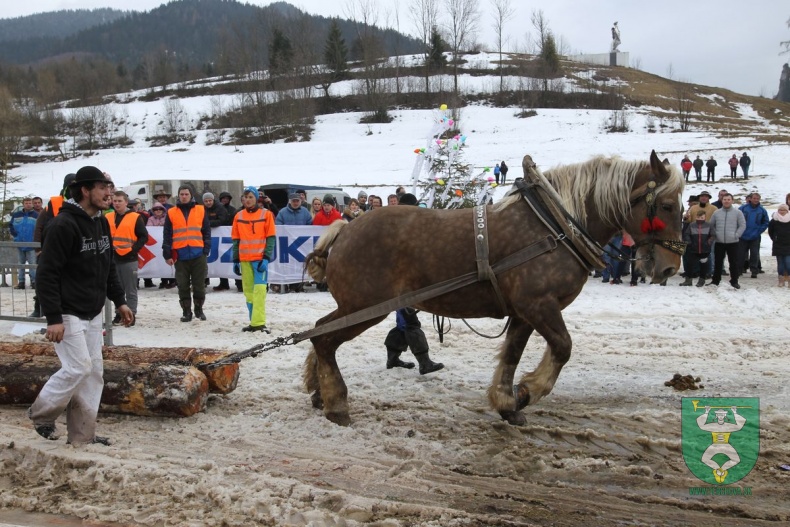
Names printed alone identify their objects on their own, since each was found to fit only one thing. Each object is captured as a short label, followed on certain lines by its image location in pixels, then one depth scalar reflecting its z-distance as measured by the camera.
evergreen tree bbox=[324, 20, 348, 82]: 69.75
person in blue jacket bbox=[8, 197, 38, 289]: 13.32
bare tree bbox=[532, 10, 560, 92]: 67.76
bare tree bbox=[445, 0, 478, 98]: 69.38
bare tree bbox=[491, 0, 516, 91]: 75.75
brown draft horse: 4.65
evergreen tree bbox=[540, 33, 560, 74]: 70.01
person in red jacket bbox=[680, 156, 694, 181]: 28.19
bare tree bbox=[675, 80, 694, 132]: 50.06
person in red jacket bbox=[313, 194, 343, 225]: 12.49
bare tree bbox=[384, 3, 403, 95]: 64.97
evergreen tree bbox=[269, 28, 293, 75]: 67.81
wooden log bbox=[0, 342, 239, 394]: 5.43
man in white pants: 4.17
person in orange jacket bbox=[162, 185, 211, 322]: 9.21
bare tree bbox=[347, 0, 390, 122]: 57.65
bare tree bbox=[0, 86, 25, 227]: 35.53
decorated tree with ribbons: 12.14
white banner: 12.14
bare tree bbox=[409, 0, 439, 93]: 69.69
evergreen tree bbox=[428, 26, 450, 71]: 68.00
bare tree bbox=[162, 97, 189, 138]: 59.41
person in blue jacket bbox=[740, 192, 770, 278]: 12.53
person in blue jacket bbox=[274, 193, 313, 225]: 12.41
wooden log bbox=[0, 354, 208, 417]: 4.99
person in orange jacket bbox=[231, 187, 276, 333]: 8.45
